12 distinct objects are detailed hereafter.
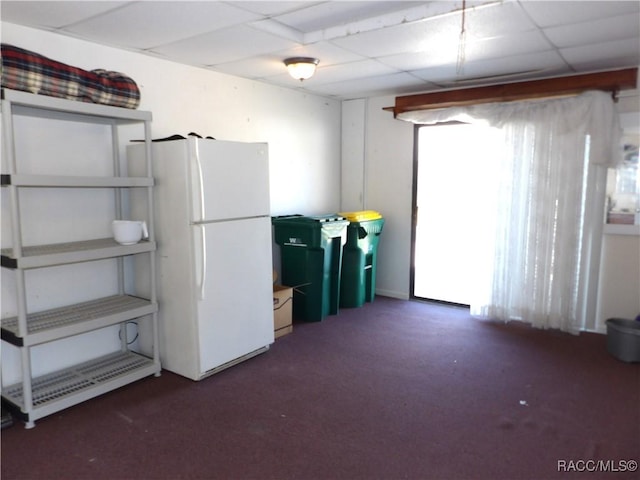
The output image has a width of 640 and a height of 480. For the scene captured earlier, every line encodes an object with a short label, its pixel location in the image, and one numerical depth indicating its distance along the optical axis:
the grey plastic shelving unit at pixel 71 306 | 2.52
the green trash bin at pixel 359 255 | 4.92
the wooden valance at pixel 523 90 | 3.80
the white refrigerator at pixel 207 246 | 3.13
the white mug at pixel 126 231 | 3.05
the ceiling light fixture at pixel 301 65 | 3.60
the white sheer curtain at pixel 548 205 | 3.99
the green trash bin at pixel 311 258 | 4.48
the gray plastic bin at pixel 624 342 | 3.54
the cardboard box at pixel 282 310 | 4.18
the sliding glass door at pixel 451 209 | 4.55
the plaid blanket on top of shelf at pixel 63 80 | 2.47
